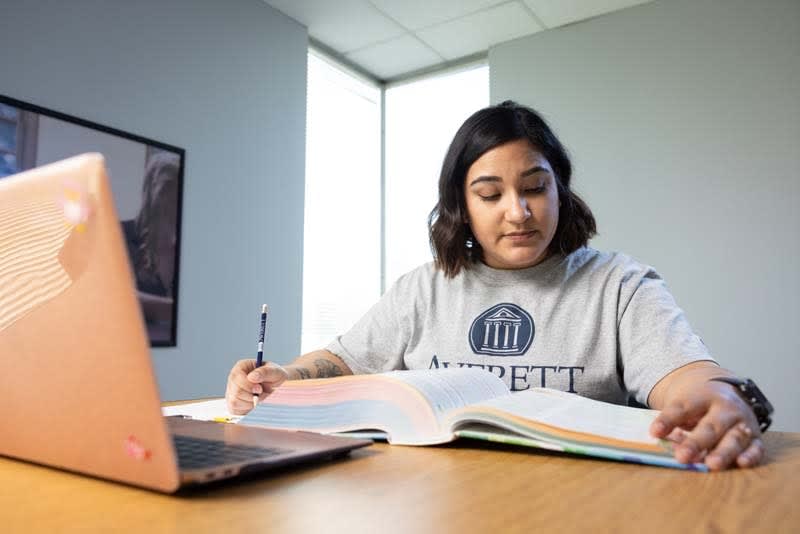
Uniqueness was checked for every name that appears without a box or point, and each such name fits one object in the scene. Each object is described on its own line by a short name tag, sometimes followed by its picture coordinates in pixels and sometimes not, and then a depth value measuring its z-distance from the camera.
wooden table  0.39
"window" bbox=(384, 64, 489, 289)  3.81
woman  1.05
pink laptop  0.38
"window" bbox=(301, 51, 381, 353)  3.46
